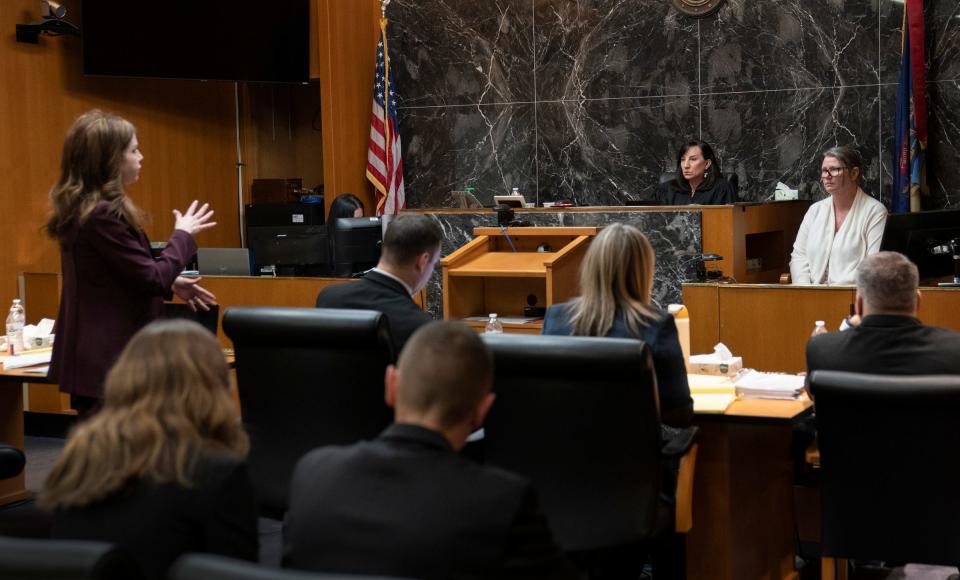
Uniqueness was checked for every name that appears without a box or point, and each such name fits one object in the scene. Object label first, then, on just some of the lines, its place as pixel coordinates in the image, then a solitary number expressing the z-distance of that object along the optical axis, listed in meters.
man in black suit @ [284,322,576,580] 1.89
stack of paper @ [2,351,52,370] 4.82
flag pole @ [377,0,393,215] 10.19
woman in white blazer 6.70
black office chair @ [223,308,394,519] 3.38
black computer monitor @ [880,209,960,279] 5.57
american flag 10.22
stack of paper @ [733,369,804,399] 3.84
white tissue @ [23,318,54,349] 5.25
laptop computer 7.64
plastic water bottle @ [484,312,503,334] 5.36
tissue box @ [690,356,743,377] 4.13
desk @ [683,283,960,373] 5.74
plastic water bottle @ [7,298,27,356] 5.11
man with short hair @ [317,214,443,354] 3.74
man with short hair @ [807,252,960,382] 3.37
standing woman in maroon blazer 3.69
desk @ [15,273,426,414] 7.24
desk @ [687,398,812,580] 3.81
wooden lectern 6.68
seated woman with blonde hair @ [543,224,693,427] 3.44
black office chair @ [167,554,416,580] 1.55
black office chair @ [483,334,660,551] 3.06
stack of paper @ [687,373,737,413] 3.67
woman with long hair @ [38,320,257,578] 2.01
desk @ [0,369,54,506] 5.68
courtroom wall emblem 9.51
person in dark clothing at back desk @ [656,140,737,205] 8.36
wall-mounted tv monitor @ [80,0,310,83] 8.74
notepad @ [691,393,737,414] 3.63
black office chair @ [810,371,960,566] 3.07
